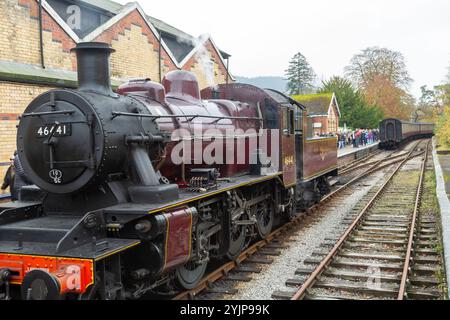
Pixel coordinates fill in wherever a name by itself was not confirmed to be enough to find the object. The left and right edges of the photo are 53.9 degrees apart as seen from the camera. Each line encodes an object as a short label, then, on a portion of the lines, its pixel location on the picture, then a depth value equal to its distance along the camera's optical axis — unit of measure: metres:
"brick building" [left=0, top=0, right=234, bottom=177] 9.33
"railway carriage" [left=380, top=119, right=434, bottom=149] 37.12
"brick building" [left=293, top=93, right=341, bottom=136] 37.59
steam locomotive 4.11
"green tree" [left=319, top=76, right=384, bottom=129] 43.56
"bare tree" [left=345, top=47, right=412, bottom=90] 59.34
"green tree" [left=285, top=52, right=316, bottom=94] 71.75
